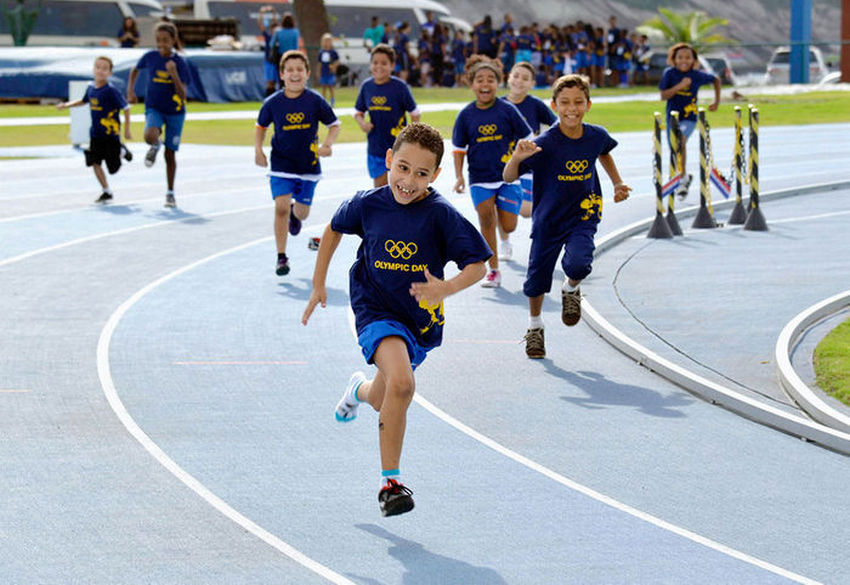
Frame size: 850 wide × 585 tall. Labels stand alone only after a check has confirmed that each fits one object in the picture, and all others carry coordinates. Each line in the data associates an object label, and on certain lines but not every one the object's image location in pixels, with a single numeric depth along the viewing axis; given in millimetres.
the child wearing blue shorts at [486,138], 12688
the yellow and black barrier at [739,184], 17125
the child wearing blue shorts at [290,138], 13562
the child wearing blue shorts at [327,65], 38562
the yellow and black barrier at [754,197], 16484
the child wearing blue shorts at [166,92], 18266
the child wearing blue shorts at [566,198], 9969
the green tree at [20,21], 41906
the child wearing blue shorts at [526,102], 13219
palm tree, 55281
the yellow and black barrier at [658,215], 15922
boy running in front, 6477
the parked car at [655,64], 51688
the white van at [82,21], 43125
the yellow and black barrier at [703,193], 16734
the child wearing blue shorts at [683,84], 19094
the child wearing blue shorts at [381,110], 15438
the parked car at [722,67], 49344
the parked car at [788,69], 51344
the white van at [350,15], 48500
